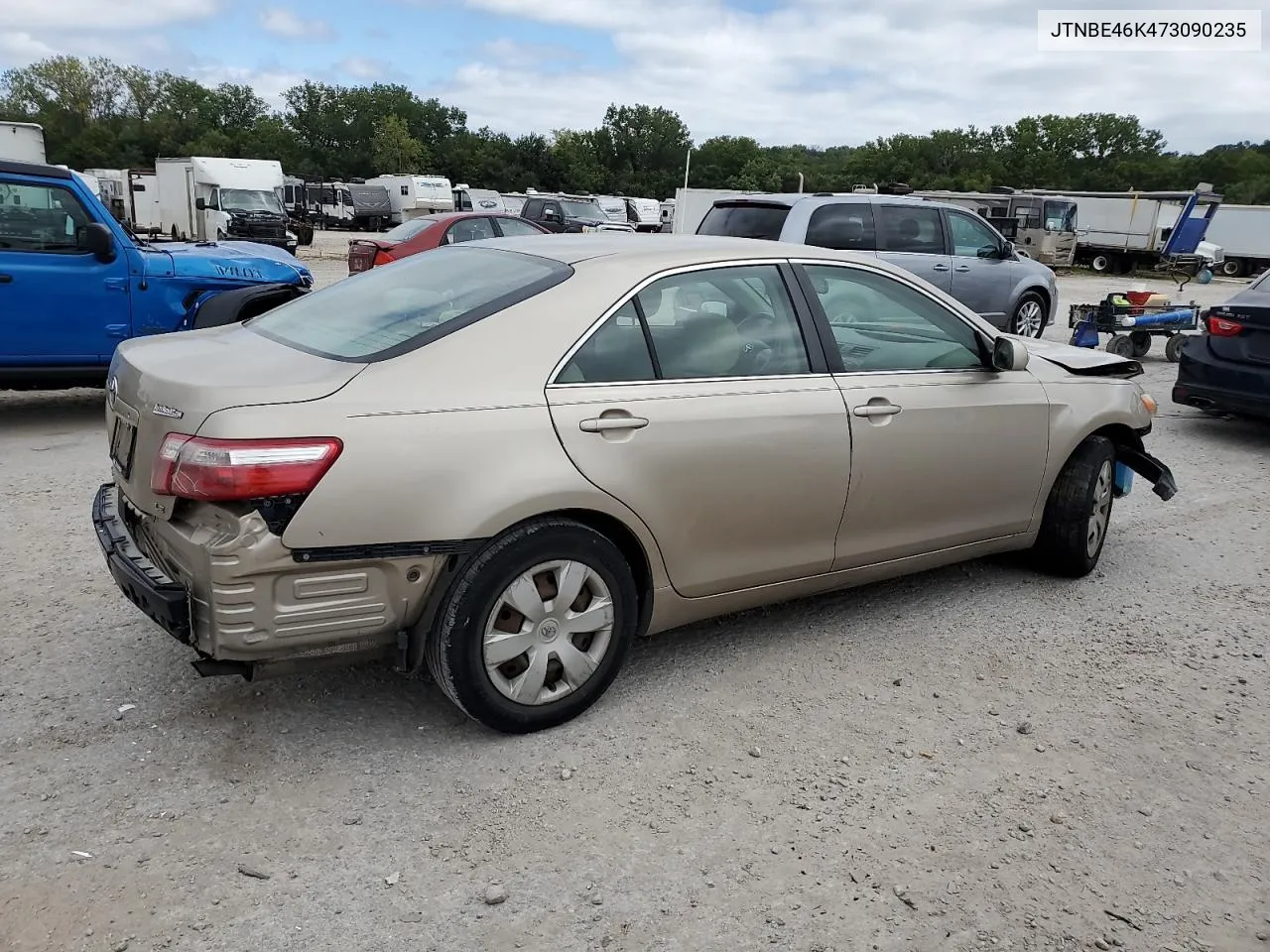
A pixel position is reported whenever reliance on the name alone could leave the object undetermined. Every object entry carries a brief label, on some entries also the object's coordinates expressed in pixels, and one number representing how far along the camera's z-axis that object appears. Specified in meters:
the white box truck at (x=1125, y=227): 37.19
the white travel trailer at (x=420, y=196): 45.97
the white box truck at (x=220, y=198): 29.19
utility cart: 11.73
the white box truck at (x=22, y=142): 19.44
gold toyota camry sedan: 2.79
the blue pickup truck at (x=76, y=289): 7.01
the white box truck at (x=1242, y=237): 37.00
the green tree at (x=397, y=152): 87.31
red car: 12.73
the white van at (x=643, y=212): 37.91
